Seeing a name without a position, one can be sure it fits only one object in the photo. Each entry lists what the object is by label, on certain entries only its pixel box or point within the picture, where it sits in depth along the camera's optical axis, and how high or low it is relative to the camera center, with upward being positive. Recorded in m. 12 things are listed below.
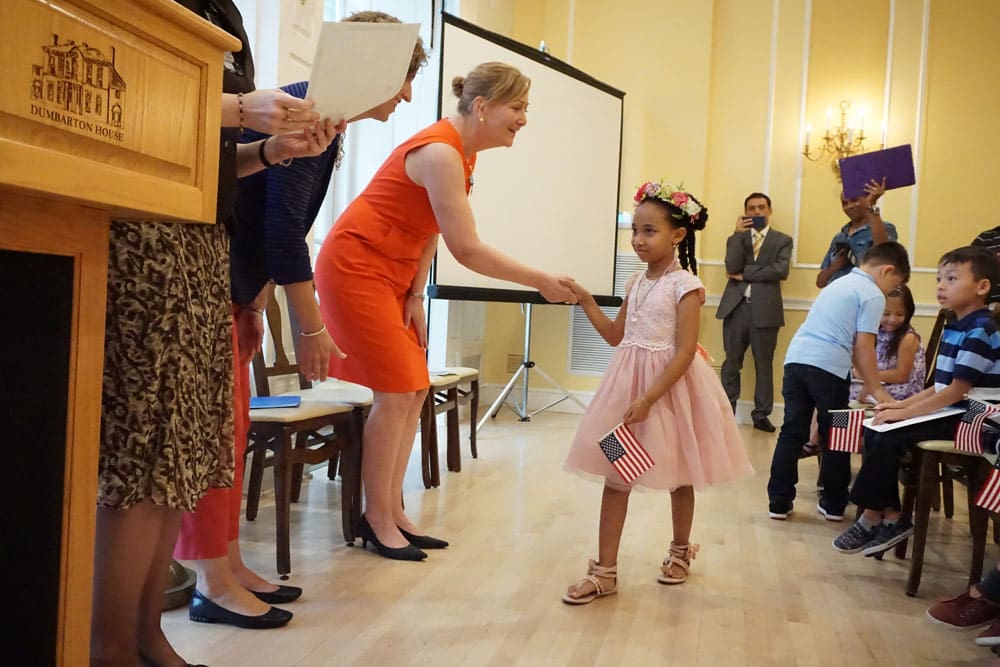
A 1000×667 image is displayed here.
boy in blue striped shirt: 2.46 -0.15
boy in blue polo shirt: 3.14 -0.11
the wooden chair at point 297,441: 2.30 -0.38
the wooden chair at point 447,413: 3.47 -0.43
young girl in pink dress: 2.23 -0.19
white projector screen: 4.55 +0.84
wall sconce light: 5.89 +1.30
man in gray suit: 5.70 +0.20
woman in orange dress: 2.24 +0.16
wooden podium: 0.76 +0.05
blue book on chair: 2.41 -0.27
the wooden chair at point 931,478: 2.34 -0.38
